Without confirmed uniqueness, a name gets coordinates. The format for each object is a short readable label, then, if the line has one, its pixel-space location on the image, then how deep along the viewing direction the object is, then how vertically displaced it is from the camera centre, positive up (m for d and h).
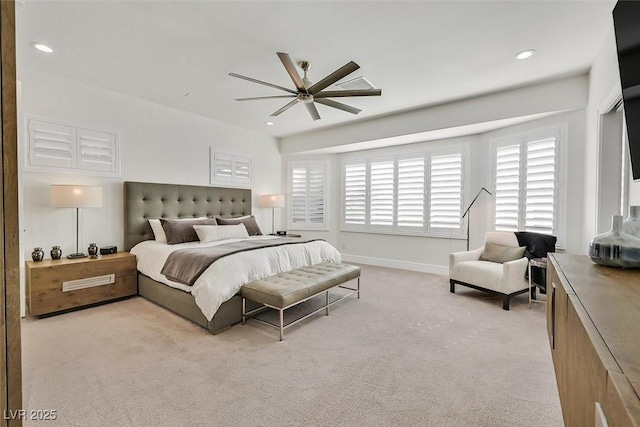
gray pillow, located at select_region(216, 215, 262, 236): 4.73 -0.26
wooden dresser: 0.59 -0.34
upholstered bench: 2.61 -0.76
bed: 2.83 -0.11
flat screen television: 1.42 +0.76
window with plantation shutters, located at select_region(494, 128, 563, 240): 3.77 +0.36
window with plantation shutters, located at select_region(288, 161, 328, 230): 6.32 +0.26
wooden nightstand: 3.00 -0.85
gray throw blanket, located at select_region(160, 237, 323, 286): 2.87 -0.55
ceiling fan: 2.42 +1.11
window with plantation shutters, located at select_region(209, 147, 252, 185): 5.13 +0.70
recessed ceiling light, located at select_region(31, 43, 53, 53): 2.74 +1.50
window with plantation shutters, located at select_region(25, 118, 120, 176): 3.31 +0.69
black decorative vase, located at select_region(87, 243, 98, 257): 3.54 -0.54
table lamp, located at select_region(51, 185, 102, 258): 3.23 +0.10
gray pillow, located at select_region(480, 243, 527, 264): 3.72 -0.58
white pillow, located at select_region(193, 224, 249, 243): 4.08 -0.38
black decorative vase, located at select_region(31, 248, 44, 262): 3.19 -0.55
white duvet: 2.69 -0.64
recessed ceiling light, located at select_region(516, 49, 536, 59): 2.81 +1.51
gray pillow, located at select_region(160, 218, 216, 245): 3.97 -0.34
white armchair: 3.36 -0.77
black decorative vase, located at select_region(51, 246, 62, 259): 3.31 -0.54
